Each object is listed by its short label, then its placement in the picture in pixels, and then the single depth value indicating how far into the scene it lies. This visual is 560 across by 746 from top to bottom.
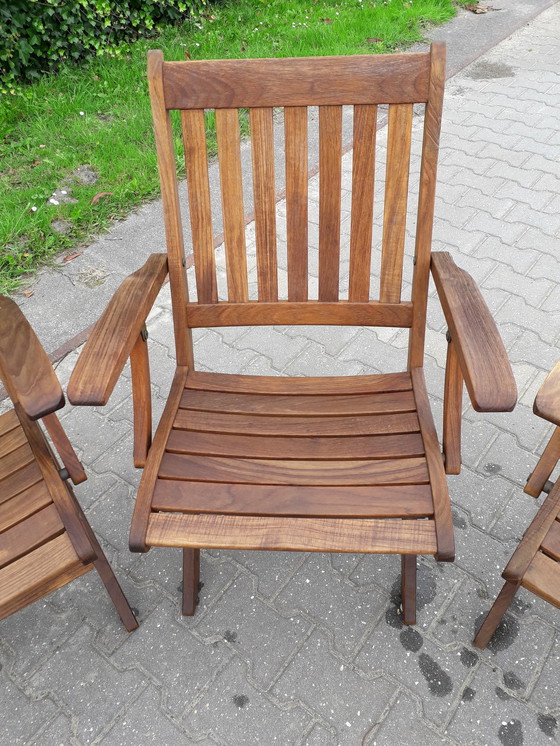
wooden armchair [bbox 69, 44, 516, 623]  1.31
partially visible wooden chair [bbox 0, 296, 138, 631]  1.26
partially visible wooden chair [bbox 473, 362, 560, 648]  1.24
